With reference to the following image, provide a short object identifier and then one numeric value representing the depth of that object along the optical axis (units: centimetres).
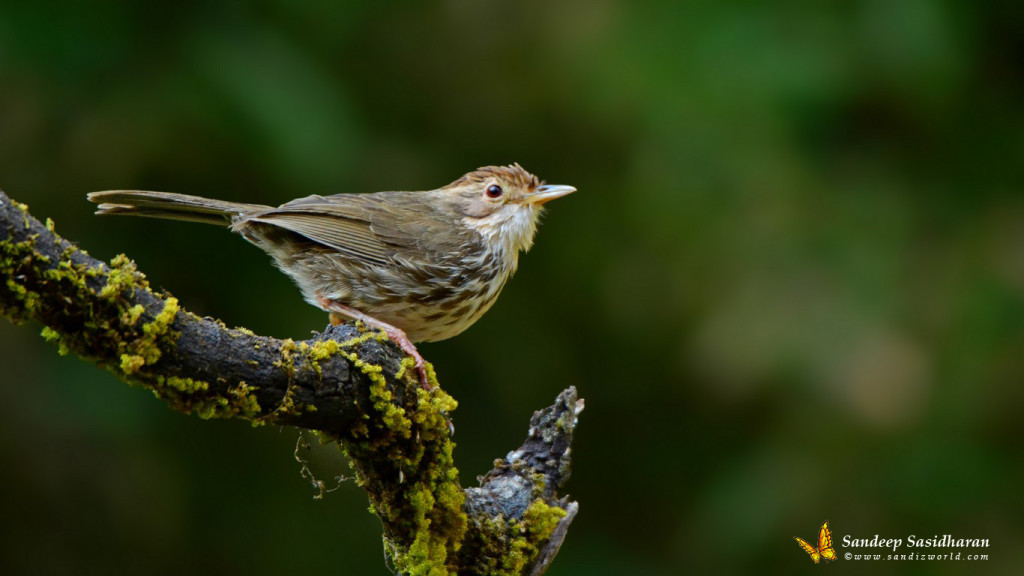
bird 725
